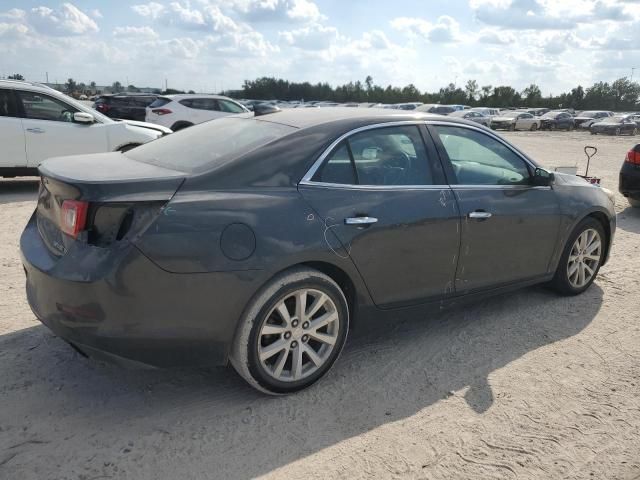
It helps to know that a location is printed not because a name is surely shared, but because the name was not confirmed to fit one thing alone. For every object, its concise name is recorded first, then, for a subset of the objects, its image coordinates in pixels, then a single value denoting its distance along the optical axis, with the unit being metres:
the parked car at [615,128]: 38.59
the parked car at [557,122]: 43.41
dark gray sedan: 2.75
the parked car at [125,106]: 21.11
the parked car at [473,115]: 35.66
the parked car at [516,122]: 40.50
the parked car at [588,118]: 44.94
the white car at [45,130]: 8.50
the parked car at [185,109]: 16.38
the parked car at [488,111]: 40.40
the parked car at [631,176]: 8.81
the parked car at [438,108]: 35.02
